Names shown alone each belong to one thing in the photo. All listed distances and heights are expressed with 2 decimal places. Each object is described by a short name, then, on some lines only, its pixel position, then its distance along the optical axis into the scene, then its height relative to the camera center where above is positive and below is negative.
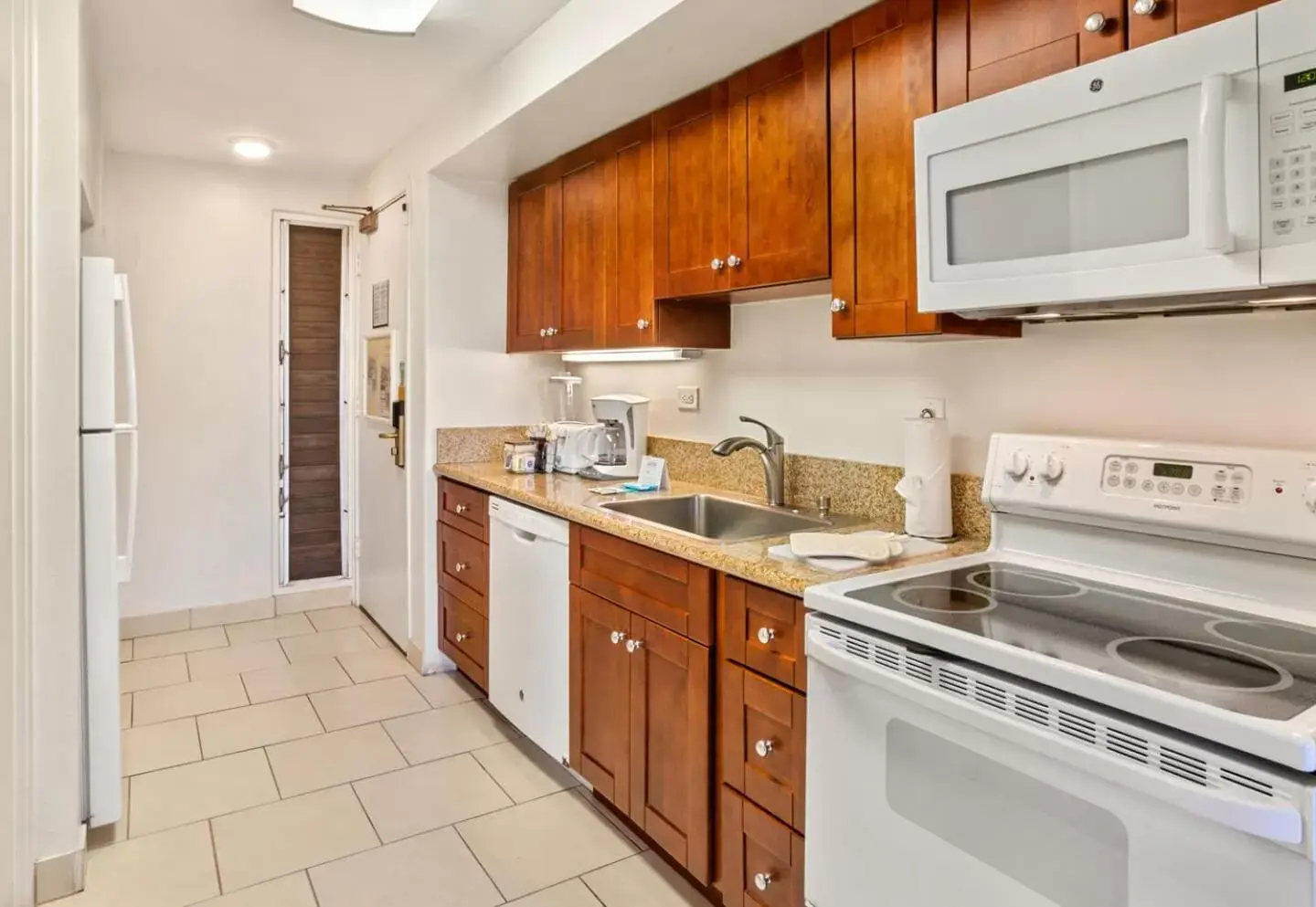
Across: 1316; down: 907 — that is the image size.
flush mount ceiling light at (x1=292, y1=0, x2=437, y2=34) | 2.27 +1.17
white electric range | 0.94 -0.35
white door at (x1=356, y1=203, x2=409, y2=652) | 3.65 -0.22
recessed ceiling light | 3.66 +1.29
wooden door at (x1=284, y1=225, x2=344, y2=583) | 4.34 +0.18
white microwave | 1.09 +0.38
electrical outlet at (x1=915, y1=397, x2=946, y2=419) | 1.96 +0.06
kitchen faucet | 2.39 -0.09
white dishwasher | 2.44 -0.60
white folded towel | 1.69 -0.24
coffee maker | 3.02 +0.00
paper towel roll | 1.88 -0.10
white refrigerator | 2.11 -0.25
